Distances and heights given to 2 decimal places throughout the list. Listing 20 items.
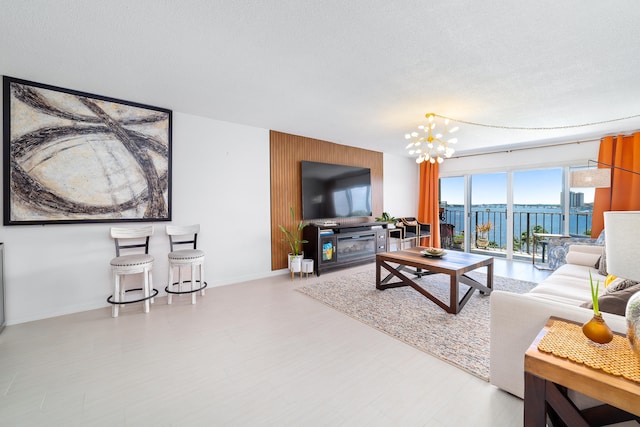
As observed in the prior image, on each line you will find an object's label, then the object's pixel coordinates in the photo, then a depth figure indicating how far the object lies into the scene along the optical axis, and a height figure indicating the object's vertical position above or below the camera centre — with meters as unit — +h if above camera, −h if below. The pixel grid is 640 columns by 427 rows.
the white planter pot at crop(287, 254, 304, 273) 4.10 -0.77
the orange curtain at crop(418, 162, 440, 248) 6.45 +0.39
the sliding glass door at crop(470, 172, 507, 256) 5.74 +0.04
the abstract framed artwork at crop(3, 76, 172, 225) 2.54 +0.62
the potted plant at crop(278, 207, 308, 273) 4.16 -0.42
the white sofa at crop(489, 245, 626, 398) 1.38 -0.64
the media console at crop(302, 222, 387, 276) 4.34 -0.52
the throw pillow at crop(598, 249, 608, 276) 2.57 -0.52
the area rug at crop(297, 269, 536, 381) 2.04 -1.03
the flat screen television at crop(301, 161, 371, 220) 4.66 +0.46
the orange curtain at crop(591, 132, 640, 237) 3.87 +0.53
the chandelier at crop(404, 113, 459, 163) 3.40 +1.34
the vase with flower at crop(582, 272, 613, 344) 1.10 -0.49
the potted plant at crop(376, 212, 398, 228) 5.74 -0.10
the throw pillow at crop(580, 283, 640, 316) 1.33 -0.45
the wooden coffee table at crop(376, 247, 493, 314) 2.70 -0.59
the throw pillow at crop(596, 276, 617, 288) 1.97 -0.51
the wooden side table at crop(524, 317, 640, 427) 0.87 -0.63
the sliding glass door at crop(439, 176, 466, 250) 6.39 +0.06
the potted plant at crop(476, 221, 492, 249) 6.10 -0.47
